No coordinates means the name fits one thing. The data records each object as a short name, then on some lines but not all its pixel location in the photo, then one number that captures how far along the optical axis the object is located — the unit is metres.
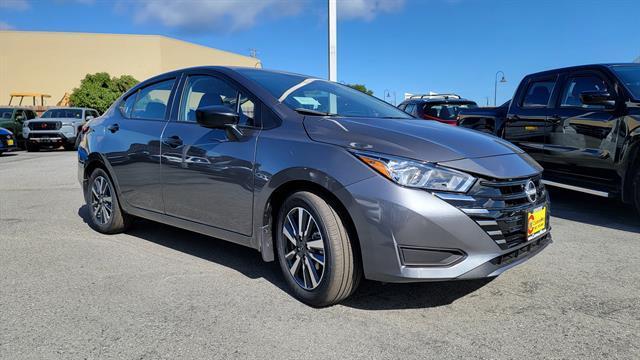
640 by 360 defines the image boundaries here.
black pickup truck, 5.35
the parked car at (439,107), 11.14
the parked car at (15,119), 18.78
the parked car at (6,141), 14.69
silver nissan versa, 2.72
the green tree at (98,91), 39.12
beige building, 50.66
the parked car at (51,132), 18.41
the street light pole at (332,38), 12.44
